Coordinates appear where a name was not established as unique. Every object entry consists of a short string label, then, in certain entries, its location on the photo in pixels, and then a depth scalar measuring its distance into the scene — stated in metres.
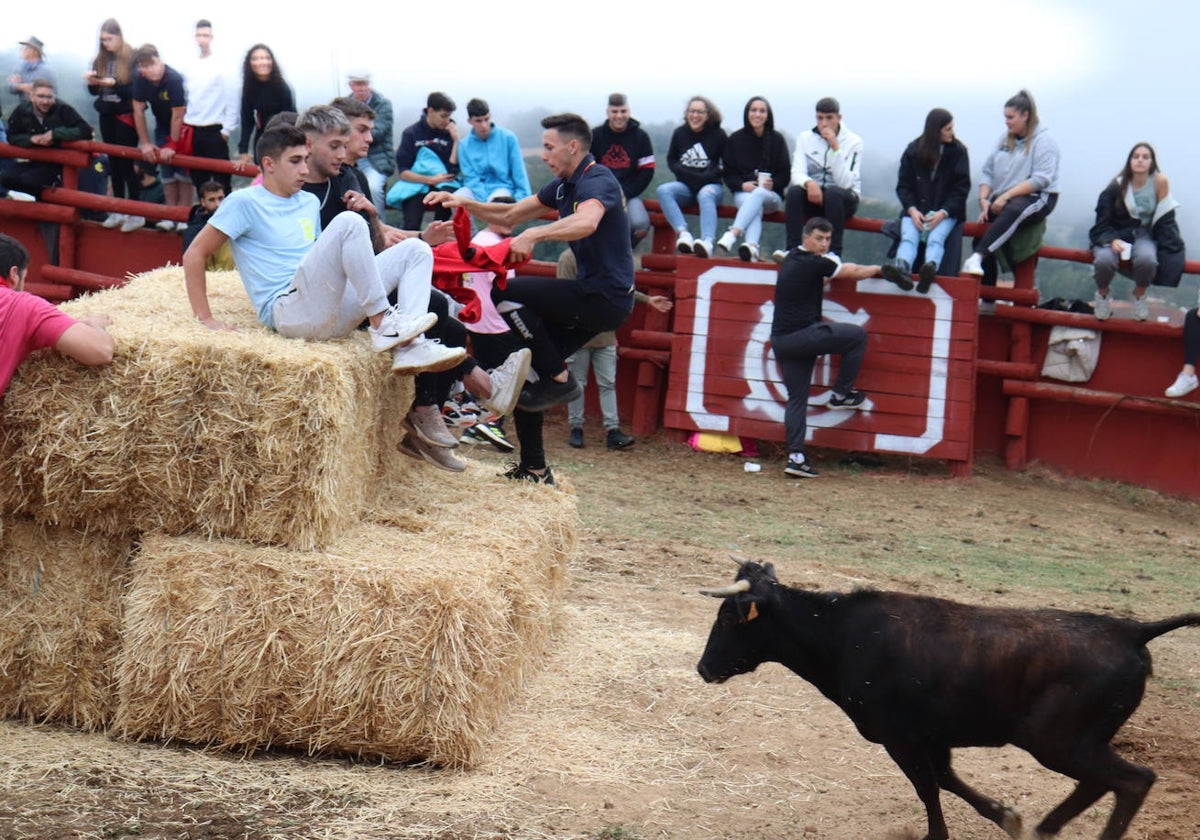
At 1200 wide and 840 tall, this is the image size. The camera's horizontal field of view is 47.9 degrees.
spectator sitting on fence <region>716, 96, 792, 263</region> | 13.28
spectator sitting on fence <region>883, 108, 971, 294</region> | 12.73
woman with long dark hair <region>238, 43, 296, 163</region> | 13.49
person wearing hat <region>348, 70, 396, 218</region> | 13.71
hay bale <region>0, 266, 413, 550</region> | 5.79
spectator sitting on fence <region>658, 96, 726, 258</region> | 13.41
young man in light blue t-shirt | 6.40
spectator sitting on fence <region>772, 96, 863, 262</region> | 12.91
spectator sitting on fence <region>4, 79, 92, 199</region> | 14.37
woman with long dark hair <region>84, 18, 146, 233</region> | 14.35
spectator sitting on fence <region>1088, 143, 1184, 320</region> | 12.56
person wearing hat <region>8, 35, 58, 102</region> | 14.84
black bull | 5.22
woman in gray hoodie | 12.70
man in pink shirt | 5.73
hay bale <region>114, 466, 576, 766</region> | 5.72
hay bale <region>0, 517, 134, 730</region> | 6.06
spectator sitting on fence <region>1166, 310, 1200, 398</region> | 12.43
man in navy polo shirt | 7.69
